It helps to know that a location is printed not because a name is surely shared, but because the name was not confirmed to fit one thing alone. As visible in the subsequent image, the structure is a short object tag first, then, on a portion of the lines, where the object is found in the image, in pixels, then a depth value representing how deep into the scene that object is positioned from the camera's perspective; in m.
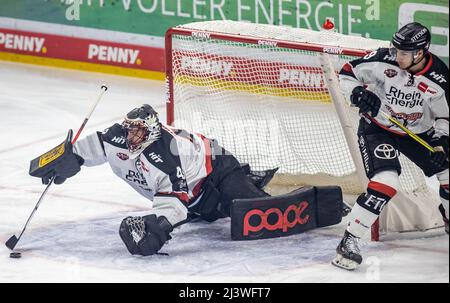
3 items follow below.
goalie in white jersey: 15.19
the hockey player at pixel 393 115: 14.55
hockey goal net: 16.86
